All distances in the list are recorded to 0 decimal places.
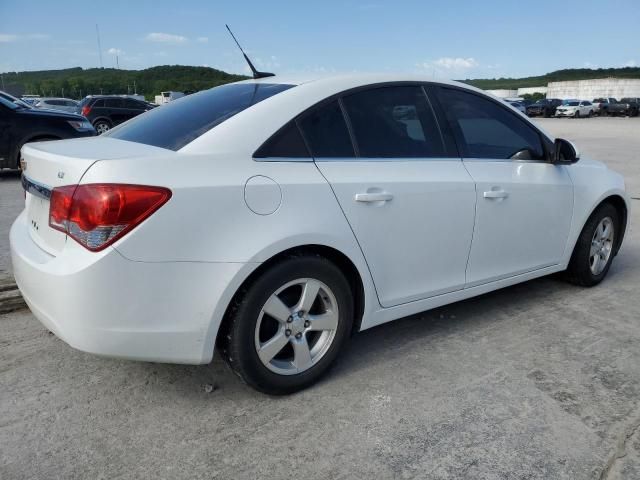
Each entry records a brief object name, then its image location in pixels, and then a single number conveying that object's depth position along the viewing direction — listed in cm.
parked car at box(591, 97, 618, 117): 4762
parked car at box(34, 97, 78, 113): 2641
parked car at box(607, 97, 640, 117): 4609
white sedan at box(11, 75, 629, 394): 223
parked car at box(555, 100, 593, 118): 4444
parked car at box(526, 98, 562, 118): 4594
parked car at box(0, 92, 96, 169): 903
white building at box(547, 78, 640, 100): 7056
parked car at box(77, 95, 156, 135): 1991
